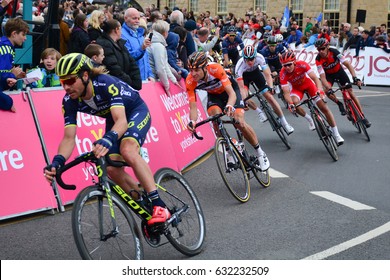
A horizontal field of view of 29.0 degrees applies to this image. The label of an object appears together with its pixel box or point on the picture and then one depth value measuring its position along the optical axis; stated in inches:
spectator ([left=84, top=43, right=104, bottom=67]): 378.0
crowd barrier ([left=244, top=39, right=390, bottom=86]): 1047.0
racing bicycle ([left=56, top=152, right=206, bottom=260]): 232.6
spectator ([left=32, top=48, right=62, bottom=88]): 405.4
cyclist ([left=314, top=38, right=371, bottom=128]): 582.6
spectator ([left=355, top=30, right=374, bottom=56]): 1065.8
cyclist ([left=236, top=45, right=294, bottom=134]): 553.3
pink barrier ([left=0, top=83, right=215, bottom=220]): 332.5
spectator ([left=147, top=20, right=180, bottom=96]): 457.7
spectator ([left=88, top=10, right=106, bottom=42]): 442.9
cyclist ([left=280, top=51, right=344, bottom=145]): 543.2
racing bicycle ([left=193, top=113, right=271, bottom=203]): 366.6
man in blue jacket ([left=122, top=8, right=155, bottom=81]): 446.9
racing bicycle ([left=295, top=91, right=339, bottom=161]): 498.3
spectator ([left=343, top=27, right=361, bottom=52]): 1068.2
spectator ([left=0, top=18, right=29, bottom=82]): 371.6
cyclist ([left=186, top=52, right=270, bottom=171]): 372.2
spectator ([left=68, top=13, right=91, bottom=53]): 456.1
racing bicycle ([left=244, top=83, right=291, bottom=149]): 544.4
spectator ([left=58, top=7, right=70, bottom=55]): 507.5
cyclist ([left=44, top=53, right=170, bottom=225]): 248.7
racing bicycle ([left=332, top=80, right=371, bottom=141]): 584.4
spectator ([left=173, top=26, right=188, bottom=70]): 587.3
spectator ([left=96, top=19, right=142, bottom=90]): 399.2
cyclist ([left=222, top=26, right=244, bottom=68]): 866.1
